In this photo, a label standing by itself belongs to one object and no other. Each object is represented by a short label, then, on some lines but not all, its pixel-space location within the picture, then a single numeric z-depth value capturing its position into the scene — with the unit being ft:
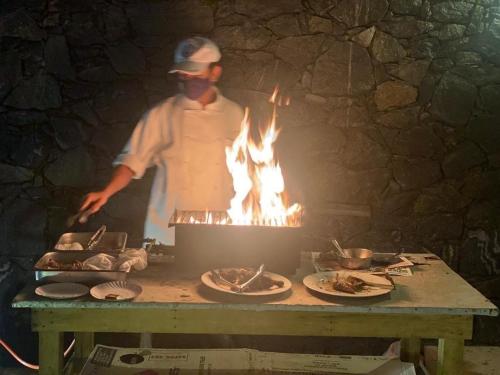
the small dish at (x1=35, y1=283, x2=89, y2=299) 9.68
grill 11.05
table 9.68
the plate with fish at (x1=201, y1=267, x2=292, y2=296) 9.95
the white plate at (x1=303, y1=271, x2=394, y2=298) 9.91
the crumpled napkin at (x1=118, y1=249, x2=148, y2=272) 10.41
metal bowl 11.60
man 16.15
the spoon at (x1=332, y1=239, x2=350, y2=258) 11.97
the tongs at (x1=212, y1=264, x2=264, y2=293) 9.98
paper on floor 11.39
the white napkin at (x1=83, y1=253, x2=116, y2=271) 10.26
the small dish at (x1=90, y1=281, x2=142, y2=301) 9.72
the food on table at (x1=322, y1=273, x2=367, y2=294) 10.13
